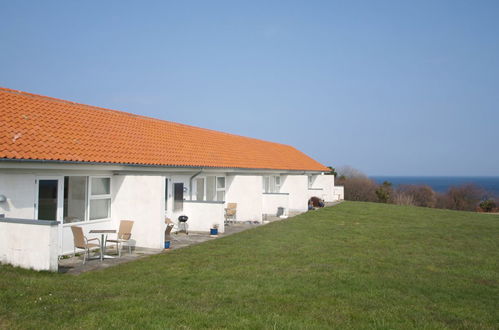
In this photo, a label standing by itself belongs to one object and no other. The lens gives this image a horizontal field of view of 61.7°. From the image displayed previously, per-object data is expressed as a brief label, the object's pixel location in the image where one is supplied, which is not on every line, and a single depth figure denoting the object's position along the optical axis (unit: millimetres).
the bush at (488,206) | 37844
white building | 10273
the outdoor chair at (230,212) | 18797
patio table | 10852
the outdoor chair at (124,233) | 11766
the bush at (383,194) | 42906
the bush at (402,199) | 43625
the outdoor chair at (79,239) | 10227
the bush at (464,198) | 48594
